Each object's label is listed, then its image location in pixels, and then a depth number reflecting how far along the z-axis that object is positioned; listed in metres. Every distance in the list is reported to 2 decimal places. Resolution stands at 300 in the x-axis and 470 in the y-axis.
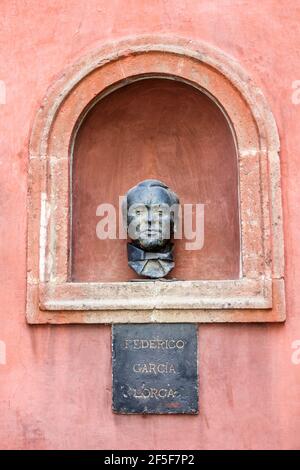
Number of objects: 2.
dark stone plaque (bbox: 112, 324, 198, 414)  4.21
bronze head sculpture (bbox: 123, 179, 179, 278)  4.50
